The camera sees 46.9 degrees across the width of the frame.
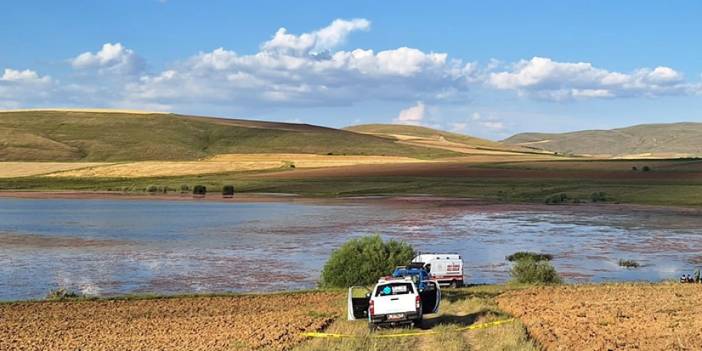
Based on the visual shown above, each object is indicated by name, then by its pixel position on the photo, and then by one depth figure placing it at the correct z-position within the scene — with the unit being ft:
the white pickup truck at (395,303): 81.46
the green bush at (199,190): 410.93
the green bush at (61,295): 115.59
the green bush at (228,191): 402.72
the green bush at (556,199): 351.87
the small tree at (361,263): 132.87
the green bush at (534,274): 134.92
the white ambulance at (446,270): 130.95
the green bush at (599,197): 355.19
